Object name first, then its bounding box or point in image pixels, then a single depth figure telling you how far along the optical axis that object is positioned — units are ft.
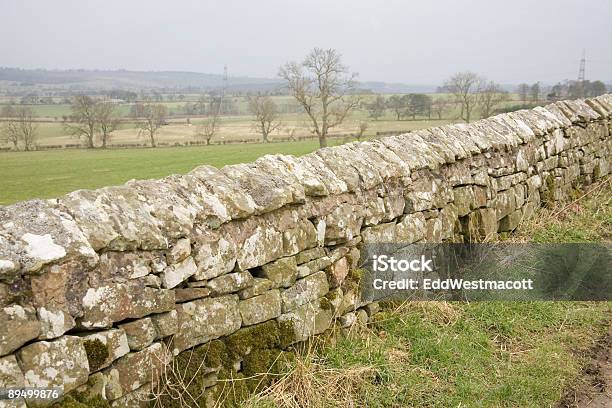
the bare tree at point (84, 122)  176.24
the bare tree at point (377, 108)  195.11
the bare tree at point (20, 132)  147.23
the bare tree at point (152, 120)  198.89
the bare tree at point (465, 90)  180.24
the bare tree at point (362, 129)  163.05
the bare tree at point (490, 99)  169.99
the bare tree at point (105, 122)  180.45
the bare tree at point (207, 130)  205.26
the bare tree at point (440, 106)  189.17
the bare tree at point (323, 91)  175.42
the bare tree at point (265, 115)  208.44
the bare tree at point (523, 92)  162.81
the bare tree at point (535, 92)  152.68
